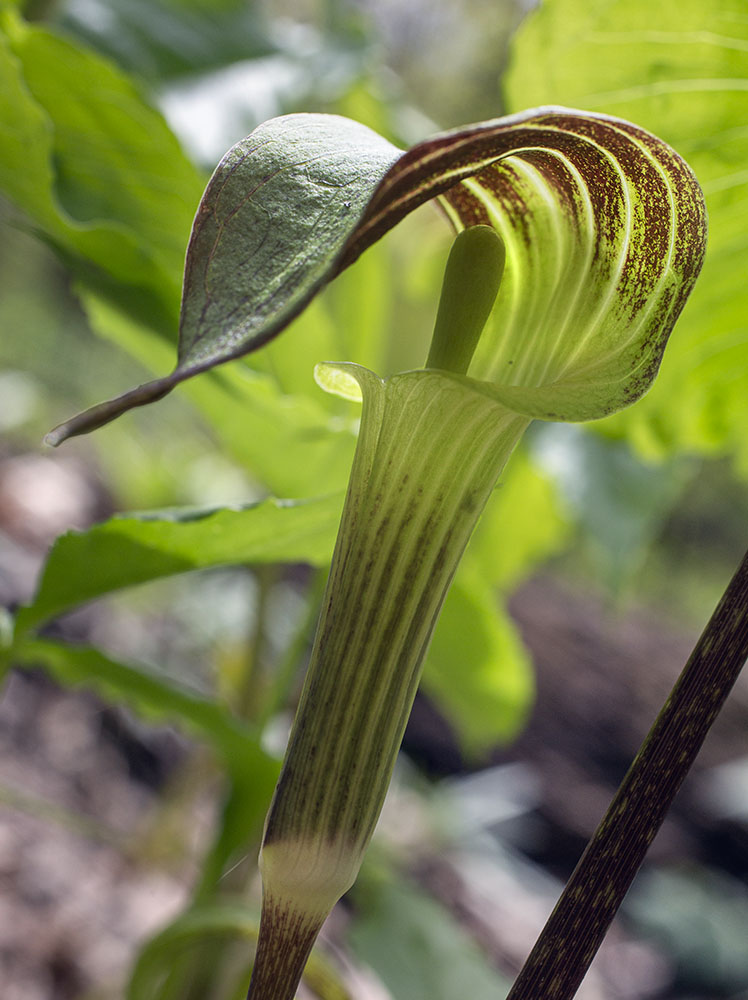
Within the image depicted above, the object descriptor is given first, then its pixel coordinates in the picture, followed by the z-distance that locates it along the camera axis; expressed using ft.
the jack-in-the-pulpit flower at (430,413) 0.62
